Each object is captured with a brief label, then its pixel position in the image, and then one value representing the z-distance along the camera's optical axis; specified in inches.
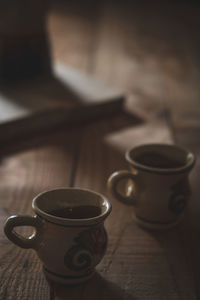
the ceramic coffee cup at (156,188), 28.2
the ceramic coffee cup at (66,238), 23.9
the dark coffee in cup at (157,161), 29.7
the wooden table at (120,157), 24.9
